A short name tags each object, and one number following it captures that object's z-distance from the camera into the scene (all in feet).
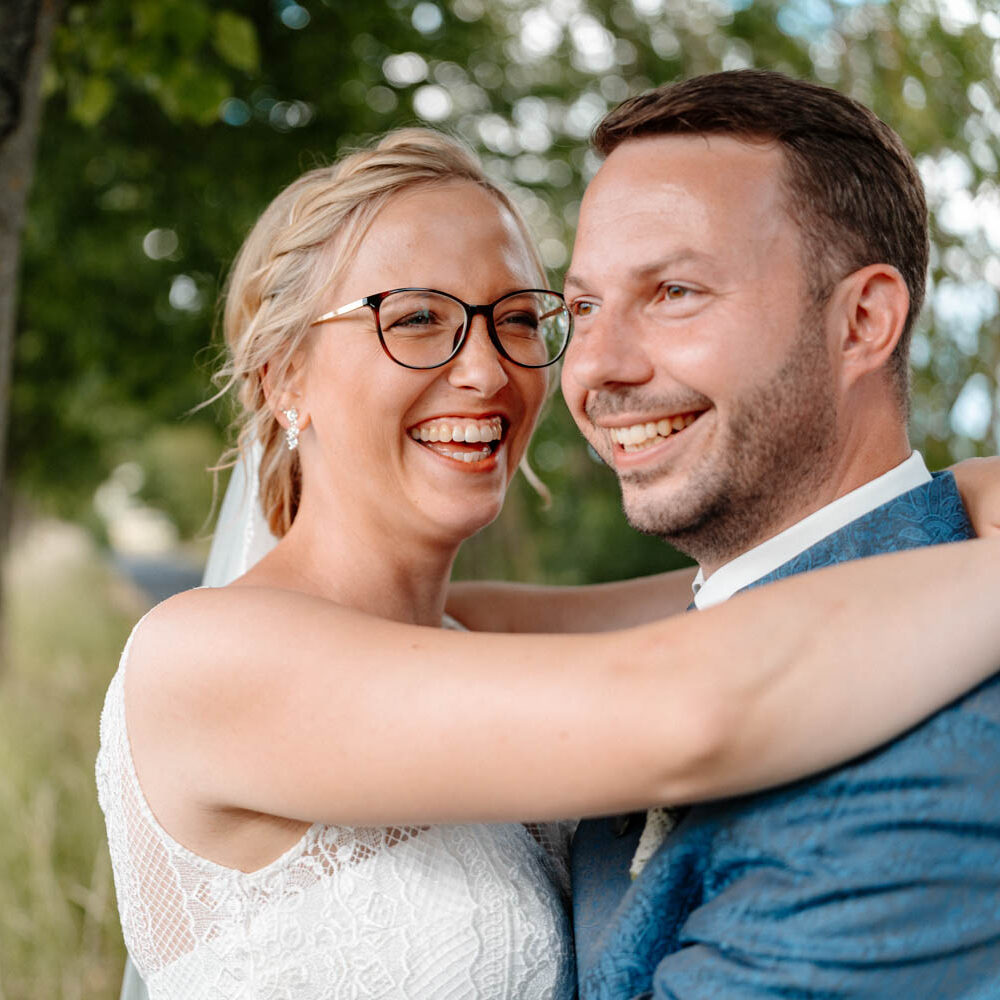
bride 3.08
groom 3.32
